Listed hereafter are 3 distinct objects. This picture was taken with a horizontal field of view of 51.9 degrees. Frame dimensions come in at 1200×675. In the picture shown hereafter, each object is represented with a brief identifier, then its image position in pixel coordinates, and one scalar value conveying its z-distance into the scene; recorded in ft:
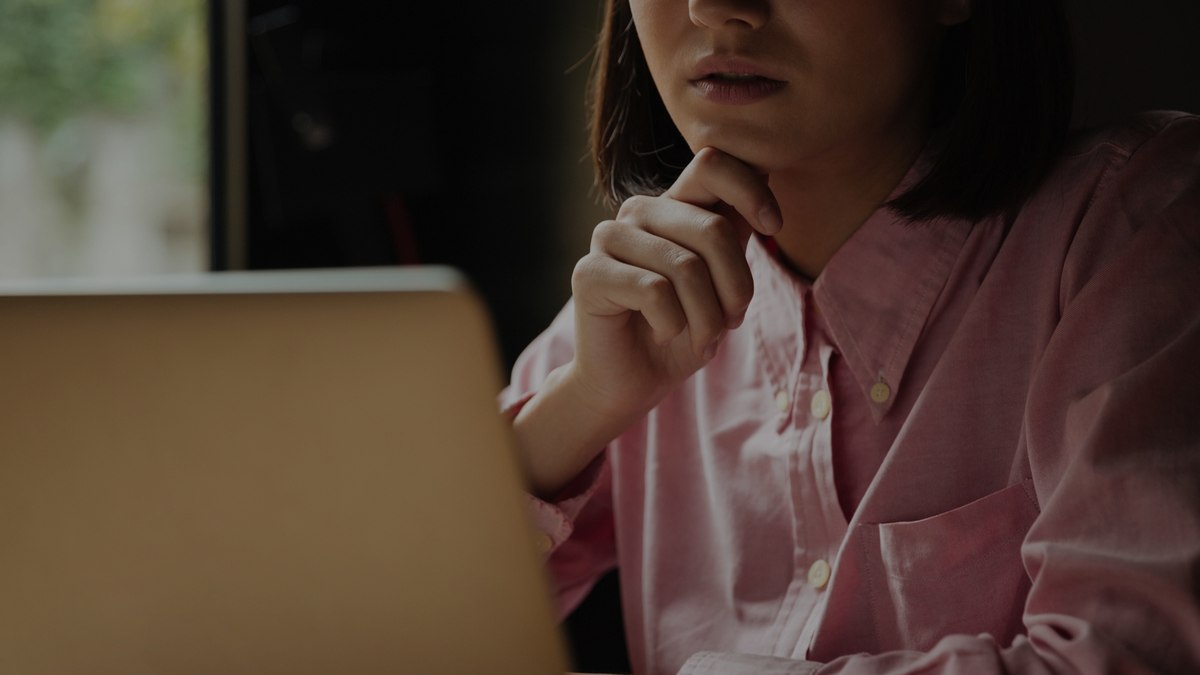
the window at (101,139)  9.62
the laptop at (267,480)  1.89
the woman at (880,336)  2.86
